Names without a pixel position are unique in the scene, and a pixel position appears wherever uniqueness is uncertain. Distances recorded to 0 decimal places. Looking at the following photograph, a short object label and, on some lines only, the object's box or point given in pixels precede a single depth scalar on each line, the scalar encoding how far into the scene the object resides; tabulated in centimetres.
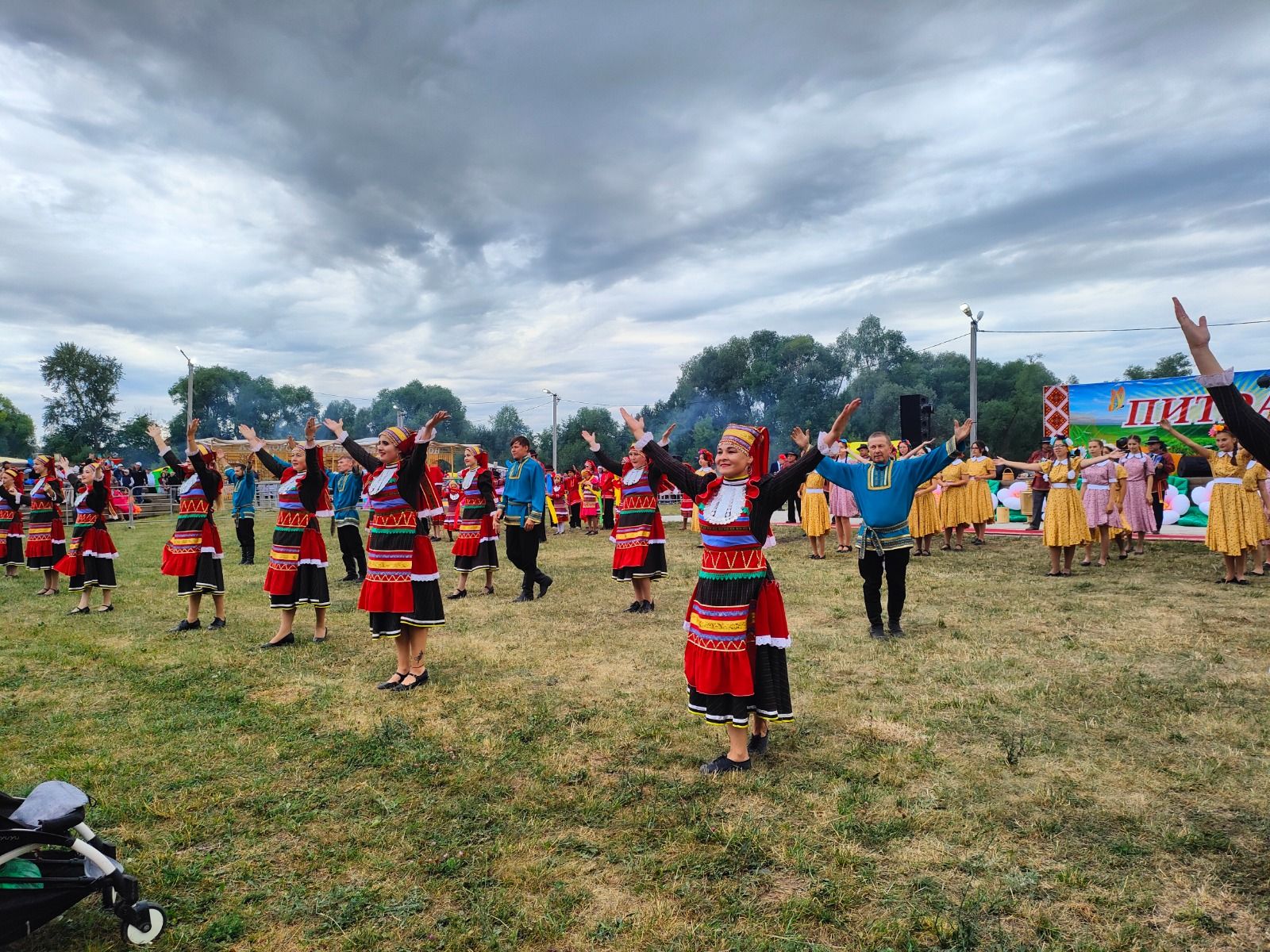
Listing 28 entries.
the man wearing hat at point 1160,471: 1456
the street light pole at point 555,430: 4798
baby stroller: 269
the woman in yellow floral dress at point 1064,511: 1110
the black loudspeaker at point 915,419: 1741
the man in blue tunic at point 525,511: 1005
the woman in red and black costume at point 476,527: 1066
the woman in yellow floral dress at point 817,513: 1408
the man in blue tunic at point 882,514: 738
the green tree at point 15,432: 6419
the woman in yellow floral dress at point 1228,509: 1008
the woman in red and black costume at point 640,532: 927
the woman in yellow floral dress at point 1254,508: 1002
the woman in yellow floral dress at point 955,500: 1444
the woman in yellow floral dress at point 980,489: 1487
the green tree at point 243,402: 7106
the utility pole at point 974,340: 2352
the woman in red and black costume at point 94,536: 945
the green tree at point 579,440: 5544
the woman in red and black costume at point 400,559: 611
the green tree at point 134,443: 5778
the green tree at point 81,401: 5512
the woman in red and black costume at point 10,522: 1345
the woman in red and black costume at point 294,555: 762
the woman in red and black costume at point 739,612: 428
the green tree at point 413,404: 8400
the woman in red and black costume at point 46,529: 1147
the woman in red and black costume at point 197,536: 821
